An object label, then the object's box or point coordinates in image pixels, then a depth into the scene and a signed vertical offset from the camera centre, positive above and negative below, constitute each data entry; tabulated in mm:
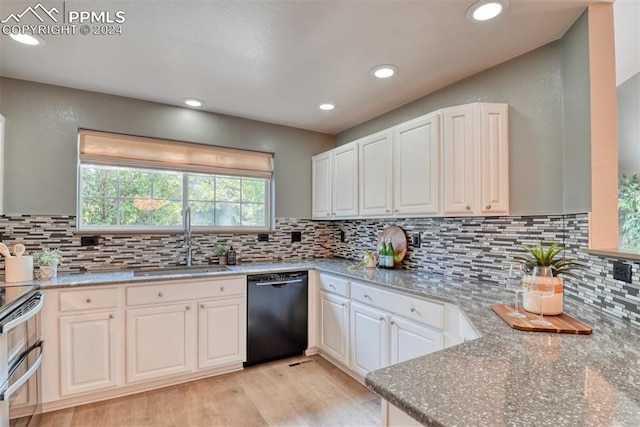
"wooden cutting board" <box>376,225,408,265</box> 2947 -225
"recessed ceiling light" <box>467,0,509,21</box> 1585 +1058
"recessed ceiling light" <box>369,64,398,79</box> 2230 +1043
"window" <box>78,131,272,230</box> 2742 +304
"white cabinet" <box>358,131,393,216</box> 2732 +383
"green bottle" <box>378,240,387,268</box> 2969 -373
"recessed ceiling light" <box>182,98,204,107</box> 2824 +1039
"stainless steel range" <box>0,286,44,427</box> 1496 -741
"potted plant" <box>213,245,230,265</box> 3162 -350
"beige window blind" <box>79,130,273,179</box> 2697 +581
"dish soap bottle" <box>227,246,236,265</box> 3168 -403
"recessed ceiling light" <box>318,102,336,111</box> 2922 +1036
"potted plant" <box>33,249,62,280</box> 2289 -329
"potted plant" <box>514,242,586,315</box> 1434 -300
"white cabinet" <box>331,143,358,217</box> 3119 +373
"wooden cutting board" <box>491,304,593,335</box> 1253 -448
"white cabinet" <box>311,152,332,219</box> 3498 +354
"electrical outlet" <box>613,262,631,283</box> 1349 -243
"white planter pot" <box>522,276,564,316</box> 1432 -386
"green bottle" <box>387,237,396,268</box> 2941 -358
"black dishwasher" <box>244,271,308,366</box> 2797 -895
